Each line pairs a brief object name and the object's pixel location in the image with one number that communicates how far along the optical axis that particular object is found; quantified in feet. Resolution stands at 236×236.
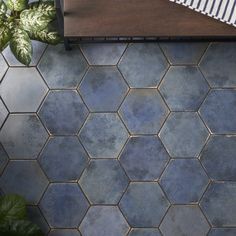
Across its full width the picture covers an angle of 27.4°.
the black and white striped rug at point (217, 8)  5.63
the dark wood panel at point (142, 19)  5.81
